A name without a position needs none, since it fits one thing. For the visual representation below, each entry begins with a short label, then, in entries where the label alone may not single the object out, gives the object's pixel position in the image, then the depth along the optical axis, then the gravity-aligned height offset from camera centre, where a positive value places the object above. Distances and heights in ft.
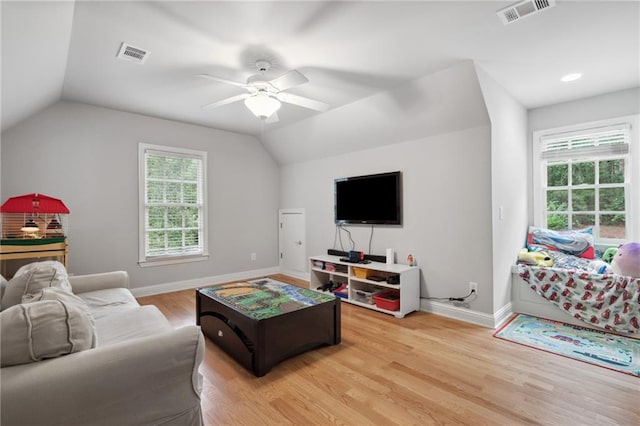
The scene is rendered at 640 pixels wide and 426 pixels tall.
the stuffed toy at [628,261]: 9.32 -1.54
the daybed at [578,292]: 9.24 -2.67
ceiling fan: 7.93 +3.47
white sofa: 3.50 -2.20
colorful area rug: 7.79 -3.81
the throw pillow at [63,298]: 4.66 -1.33
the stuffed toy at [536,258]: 11.34 -1.75
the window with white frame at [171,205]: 14.03 +0.47
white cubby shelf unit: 11.21 -2.75
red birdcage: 9.74 -0.07
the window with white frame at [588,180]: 11.27 +1.27
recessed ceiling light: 9.86 +4.50
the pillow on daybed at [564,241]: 11.49 -1.15
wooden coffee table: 7.28 -2.85
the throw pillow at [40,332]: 3.63 -1.49
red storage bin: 11.28 -3.29
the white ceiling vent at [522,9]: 6.40 +4.43
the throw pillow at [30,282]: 6.00 -1.38
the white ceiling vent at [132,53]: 8.09 +4.47
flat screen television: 12.82 +0.63
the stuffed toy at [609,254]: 10.84 -1.52
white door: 17.38 -1.74
